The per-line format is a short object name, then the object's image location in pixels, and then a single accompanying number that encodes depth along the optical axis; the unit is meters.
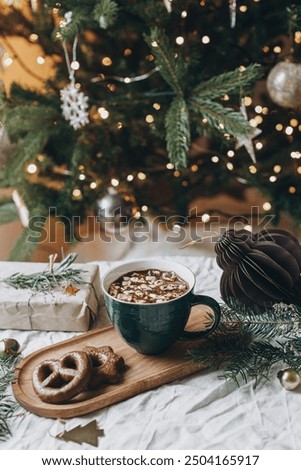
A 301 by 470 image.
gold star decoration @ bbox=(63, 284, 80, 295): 0.89
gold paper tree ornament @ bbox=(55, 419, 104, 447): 0.67
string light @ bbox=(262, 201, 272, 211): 1.77
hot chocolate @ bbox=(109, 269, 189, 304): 0.78
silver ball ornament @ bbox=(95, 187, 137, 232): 1.68
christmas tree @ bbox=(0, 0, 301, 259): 1.33
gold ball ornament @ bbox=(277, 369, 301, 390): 0.74
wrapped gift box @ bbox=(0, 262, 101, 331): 0.87
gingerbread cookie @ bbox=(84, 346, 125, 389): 0.75
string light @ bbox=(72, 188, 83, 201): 1.70
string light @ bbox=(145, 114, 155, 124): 1.61
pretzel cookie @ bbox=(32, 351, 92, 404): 0.72
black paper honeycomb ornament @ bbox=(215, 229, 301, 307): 0.85
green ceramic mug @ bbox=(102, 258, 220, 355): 0.75
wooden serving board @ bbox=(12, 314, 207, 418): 0.71
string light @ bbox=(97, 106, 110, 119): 1.56
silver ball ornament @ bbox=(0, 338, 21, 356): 0.82
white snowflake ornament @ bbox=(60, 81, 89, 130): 1.41
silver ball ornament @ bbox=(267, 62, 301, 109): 1.34
